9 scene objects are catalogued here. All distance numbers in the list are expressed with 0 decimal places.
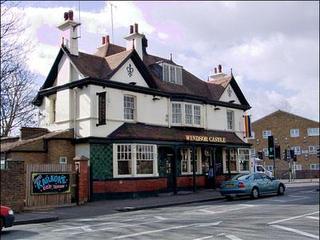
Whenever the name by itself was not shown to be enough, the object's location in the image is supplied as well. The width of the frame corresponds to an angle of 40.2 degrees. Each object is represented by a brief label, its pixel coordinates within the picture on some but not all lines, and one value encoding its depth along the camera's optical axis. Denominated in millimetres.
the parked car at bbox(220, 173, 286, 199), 23359
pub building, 24747
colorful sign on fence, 20312
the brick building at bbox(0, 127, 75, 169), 23391
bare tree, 35906
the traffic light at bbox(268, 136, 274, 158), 31516
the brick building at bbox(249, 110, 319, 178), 69962
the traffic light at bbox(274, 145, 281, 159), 32806
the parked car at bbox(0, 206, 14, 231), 13000
